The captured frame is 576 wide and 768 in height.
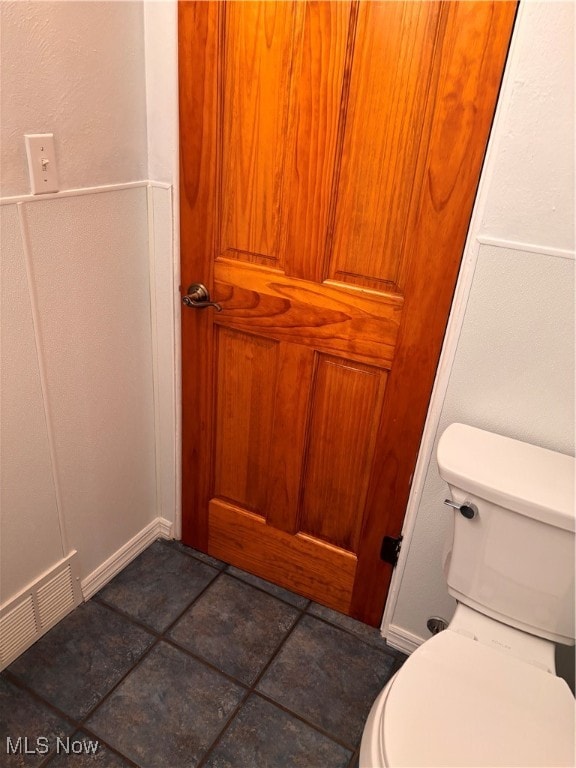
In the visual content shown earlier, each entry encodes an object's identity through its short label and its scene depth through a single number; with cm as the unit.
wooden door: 111
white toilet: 95
